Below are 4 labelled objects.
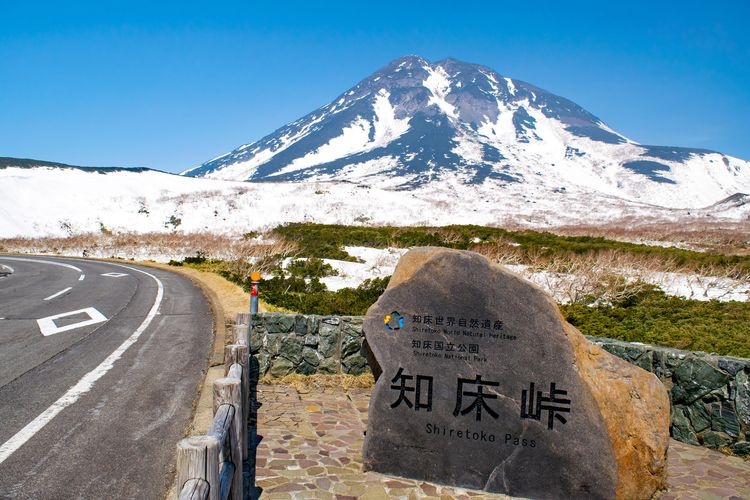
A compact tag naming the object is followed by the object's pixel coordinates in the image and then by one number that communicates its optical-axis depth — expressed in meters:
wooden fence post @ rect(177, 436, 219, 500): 2.73
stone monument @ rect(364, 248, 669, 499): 4.80
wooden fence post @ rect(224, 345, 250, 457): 5.57
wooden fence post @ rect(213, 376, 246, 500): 3.79
